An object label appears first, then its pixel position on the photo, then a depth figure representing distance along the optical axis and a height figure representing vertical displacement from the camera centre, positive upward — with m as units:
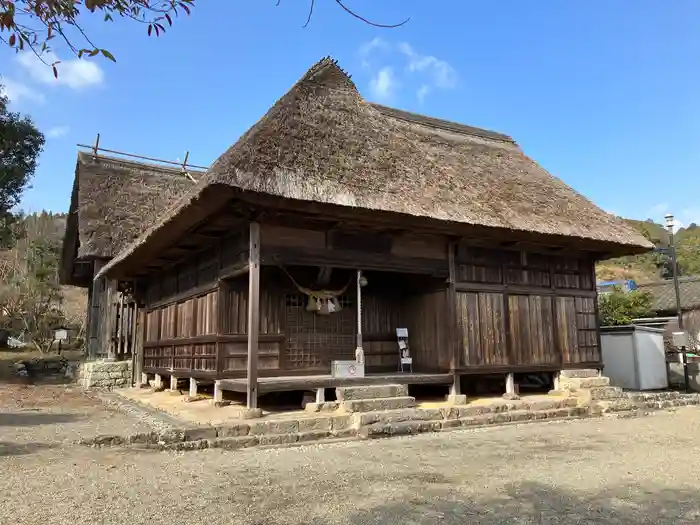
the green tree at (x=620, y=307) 19.32 +1.13
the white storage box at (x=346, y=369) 9.06 -0.46
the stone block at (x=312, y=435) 7.41 -1.28
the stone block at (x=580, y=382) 10.98 -0.90
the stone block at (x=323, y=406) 8.31 -0.99
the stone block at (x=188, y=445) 6.71 -1.25
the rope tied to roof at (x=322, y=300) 10.23 +0.79
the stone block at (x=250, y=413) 7.75 -1.01
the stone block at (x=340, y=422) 7.83 -1.16
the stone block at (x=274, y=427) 7.28 -1.15
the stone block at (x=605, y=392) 10.79 -1.10
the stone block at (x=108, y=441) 6.69 -1.18
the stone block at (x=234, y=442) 6.93 -1.27
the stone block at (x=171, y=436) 6.78 -1.14
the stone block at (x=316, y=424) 7.58 -1.15
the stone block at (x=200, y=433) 6.88 -1.14
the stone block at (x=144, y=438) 6.81 -1.17
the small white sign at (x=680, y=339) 13.95 -0.07
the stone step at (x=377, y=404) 8.20 -0.97
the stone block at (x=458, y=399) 9.62 -1.05
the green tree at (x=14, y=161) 17.30 +6.09
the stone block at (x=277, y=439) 7.20 -1.28
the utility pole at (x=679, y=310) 13.76 +0.70
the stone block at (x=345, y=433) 7.70 -1.30
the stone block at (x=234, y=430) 7.10 -1.14
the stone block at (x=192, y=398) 10.40 -1.06
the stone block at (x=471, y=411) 8.96 -1.19
